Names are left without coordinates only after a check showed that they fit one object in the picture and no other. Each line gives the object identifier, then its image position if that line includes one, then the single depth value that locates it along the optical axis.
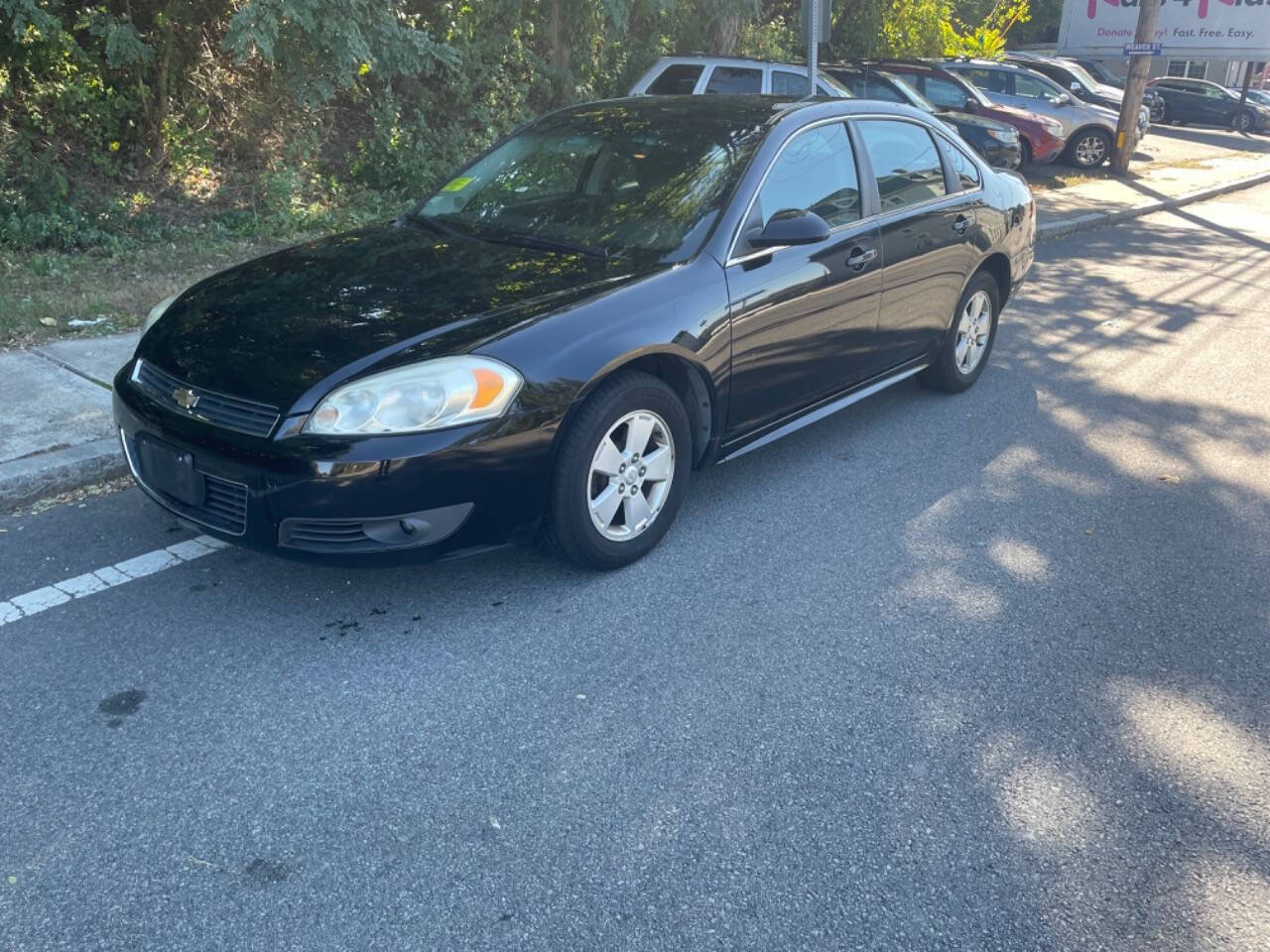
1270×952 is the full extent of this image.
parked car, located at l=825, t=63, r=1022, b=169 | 14.53
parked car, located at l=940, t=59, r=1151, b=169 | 17.67
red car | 16.20
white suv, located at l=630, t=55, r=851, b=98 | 12.12
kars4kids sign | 29.83
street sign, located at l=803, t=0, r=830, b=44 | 9.14
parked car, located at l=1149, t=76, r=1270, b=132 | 29.95
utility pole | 15.97
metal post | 9.08
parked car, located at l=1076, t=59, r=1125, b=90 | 29.12
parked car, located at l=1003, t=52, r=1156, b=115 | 21.27
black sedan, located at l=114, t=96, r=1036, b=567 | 3.46
